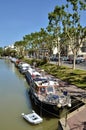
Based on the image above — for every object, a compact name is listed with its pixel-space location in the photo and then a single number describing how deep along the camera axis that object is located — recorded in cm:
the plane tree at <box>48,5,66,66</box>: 2009
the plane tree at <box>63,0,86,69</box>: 1825
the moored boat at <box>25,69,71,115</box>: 1017
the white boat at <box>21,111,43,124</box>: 931
